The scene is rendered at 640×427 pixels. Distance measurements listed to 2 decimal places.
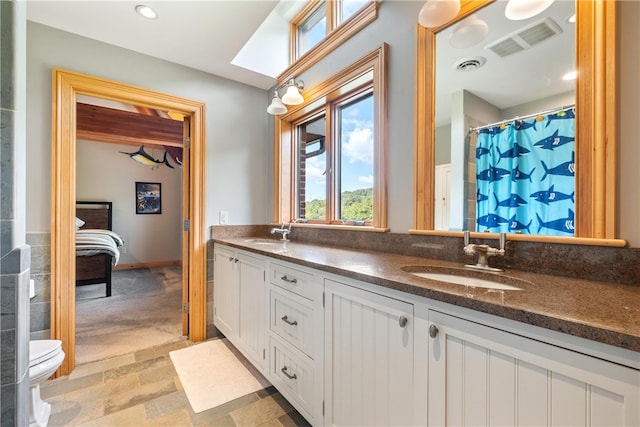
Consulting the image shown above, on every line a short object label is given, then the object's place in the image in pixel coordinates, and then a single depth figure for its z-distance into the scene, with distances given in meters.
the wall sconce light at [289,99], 2.12
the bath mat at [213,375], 1.68
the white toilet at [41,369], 1.38
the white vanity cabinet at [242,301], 1.76
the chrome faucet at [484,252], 1.13
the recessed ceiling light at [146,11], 1.76
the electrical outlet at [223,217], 2.60
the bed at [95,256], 3.45
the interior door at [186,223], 2.52
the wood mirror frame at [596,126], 0.94
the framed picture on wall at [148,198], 5.52
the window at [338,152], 1.75
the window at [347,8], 2.01
